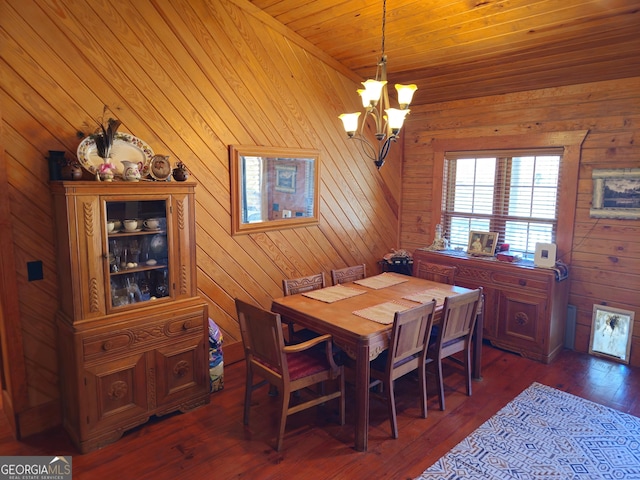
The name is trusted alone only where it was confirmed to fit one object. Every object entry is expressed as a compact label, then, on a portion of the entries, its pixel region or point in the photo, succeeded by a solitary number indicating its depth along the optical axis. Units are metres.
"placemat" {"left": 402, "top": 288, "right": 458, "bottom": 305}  3.20
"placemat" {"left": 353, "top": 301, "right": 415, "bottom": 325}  2.77
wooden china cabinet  2.51
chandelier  2.59
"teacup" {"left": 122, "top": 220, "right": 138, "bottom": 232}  2.72
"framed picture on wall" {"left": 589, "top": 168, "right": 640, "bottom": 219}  3.62
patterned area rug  2.43
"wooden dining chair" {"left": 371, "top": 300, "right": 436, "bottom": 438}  2.61
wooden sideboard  3.82
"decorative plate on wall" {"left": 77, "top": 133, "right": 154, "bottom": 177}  2.67
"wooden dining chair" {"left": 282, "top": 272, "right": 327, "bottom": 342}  3.31
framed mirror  3.69
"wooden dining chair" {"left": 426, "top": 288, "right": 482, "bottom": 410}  2.95
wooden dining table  2.57
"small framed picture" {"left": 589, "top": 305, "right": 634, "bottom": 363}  3.77
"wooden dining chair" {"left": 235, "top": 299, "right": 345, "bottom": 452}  2.49
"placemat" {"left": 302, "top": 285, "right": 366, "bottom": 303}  3.22
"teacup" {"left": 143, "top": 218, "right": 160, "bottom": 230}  2.80
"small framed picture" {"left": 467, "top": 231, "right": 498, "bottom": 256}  4.37
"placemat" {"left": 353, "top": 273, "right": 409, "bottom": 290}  3.62
